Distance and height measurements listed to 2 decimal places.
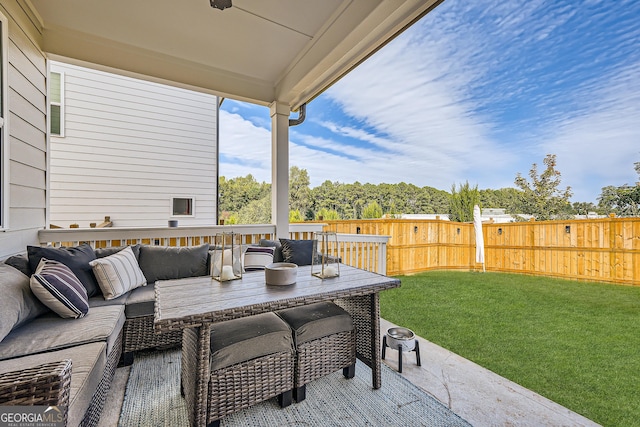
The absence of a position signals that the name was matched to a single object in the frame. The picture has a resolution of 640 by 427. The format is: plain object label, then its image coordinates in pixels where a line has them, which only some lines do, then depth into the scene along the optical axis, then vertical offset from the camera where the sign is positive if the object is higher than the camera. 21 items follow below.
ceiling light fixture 2.29 +1.87
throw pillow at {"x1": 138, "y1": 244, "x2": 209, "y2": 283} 2.71 -0.49
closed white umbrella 5.58 -0.41
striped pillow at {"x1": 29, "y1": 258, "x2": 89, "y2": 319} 1.74 -0.51
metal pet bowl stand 2.12 -1.03
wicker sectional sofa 0.86 -0.71
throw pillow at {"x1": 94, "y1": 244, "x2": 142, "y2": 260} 2.58 -0.35
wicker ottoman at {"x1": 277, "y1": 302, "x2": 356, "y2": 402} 1.74 -0.87
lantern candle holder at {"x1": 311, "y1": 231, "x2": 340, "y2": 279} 1.96 -0.41
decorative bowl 1.76 -0.40
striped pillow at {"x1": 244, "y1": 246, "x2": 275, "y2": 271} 2.86 -0.46
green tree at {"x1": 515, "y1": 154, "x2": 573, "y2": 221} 5.94 +0.51
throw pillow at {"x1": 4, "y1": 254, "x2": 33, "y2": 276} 1.97 -0.36
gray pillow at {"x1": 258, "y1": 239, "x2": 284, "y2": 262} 3.14 -0.38
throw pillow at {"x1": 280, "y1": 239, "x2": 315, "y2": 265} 3.05 -0.41
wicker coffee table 1.33 -0.47
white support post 3.86 +0.74
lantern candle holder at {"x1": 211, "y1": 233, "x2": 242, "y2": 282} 1.87 -0.37
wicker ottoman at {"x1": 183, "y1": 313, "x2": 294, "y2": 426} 1.47 -0.88
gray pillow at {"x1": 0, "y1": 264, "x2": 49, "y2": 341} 1.50 -0.53
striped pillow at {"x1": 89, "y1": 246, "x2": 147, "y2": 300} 2.21 -0.51
